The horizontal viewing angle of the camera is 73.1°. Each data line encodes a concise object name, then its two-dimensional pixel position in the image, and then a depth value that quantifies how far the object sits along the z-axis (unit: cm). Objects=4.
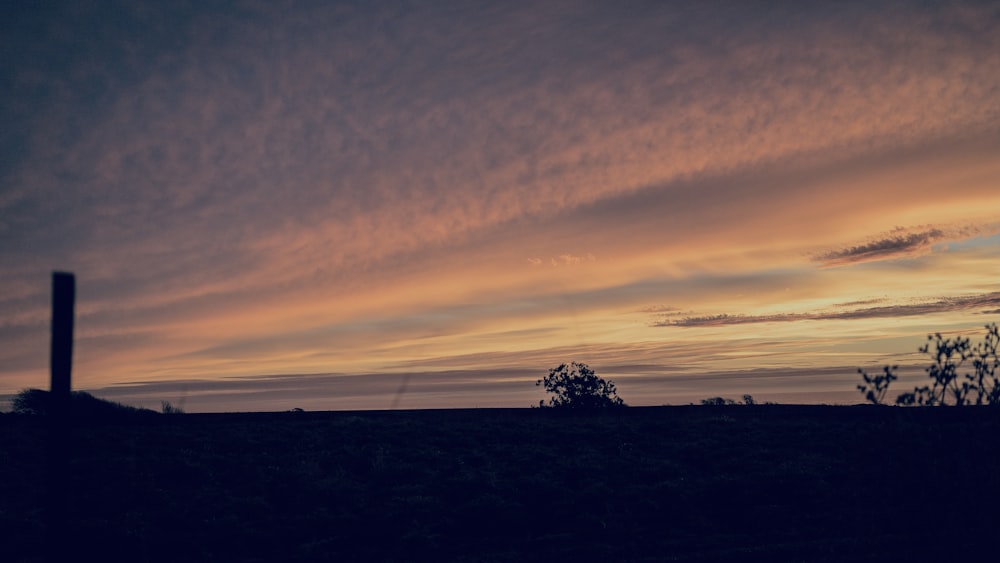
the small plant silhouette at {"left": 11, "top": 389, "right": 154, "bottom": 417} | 3168
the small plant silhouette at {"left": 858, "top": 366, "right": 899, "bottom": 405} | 1059
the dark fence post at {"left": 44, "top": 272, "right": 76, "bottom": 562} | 572
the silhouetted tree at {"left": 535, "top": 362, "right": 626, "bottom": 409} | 4125
